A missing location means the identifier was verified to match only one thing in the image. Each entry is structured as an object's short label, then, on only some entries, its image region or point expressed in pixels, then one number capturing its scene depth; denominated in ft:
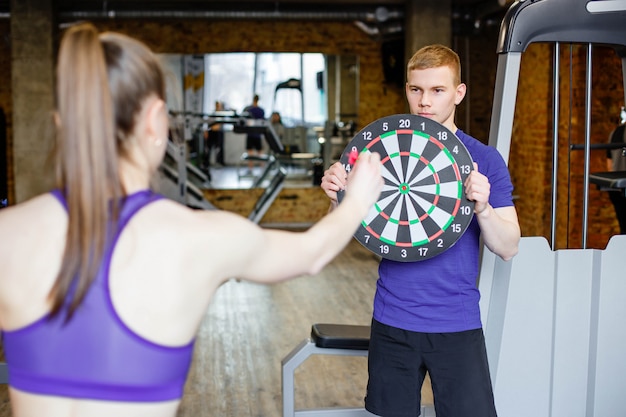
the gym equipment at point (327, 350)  9.82
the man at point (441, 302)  6.68
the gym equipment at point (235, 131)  24.64
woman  3.46
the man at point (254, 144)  30.96
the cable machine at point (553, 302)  8.47
